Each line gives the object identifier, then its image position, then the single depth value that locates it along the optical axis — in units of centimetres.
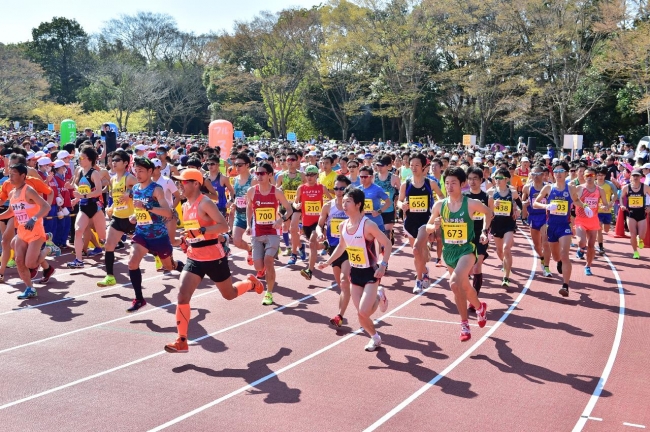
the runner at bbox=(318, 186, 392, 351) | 774
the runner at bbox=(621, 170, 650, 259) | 1457
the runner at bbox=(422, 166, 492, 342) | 815
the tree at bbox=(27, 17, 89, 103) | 6988
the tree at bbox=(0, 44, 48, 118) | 5328
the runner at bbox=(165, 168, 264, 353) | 755
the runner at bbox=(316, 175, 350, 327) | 876
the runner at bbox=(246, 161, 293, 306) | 1005
